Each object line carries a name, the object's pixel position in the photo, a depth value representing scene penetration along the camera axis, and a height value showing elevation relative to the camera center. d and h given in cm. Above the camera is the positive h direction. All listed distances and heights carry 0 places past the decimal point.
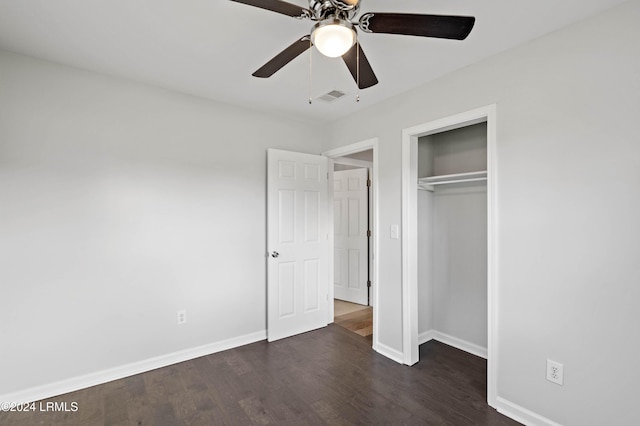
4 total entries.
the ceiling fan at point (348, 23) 127 +84
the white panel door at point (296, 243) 337 -31
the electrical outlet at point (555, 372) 191 -97
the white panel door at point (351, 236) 470 -30
